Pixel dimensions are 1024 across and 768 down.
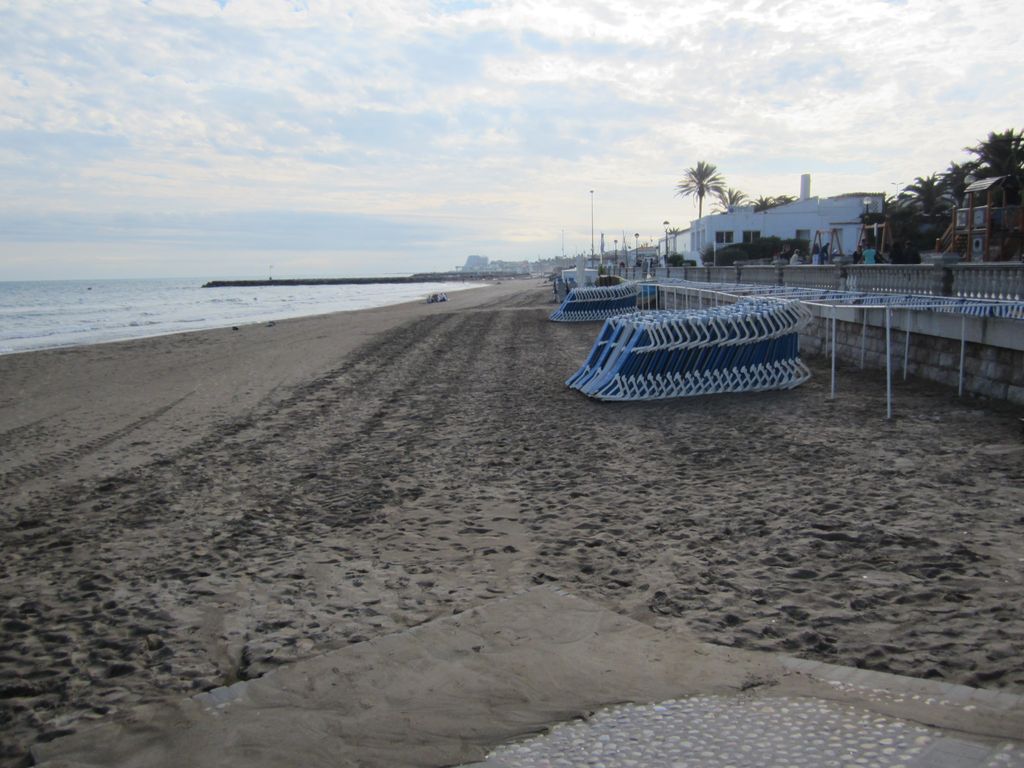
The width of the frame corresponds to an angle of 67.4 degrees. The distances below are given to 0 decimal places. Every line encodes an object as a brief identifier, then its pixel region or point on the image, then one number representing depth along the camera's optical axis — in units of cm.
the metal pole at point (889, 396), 958
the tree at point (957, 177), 3958
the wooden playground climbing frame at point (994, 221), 1773
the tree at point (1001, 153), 3550
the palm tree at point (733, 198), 8369
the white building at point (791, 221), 5322
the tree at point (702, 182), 7944
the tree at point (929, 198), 4369
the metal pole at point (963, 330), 1035
